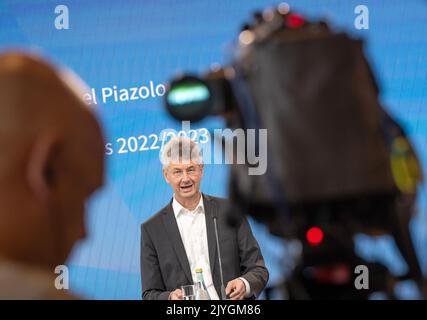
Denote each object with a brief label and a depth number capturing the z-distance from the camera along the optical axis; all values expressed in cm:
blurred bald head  331
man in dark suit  803
